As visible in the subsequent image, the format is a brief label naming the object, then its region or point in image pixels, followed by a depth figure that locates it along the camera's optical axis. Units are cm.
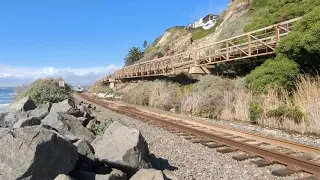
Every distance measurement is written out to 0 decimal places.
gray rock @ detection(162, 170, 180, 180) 419
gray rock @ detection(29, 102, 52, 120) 752
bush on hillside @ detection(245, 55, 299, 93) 1059
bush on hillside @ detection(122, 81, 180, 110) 1822
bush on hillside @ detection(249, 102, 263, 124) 1040
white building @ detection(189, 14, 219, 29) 8682
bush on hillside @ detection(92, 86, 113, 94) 3590
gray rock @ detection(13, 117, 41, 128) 491
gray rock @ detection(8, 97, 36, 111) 877
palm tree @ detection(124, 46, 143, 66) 5773
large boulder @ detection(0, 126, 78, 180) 327
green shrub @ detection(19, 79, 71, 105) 1318
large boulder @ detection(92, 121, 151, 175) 405
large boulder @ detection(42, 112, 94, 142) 597
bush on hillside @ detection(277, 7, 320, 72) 962
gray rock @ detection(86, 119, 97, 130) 768
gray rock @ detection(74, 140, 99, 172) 413
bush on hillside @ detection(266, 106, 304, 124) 897
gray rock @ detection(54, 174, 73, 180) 316
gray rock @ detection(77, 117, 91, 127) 808
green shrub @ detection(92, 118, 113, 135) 730
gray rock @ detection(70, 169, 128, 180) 376
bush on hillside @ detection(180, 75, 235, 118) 1329
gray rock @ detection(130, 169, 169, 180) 343
